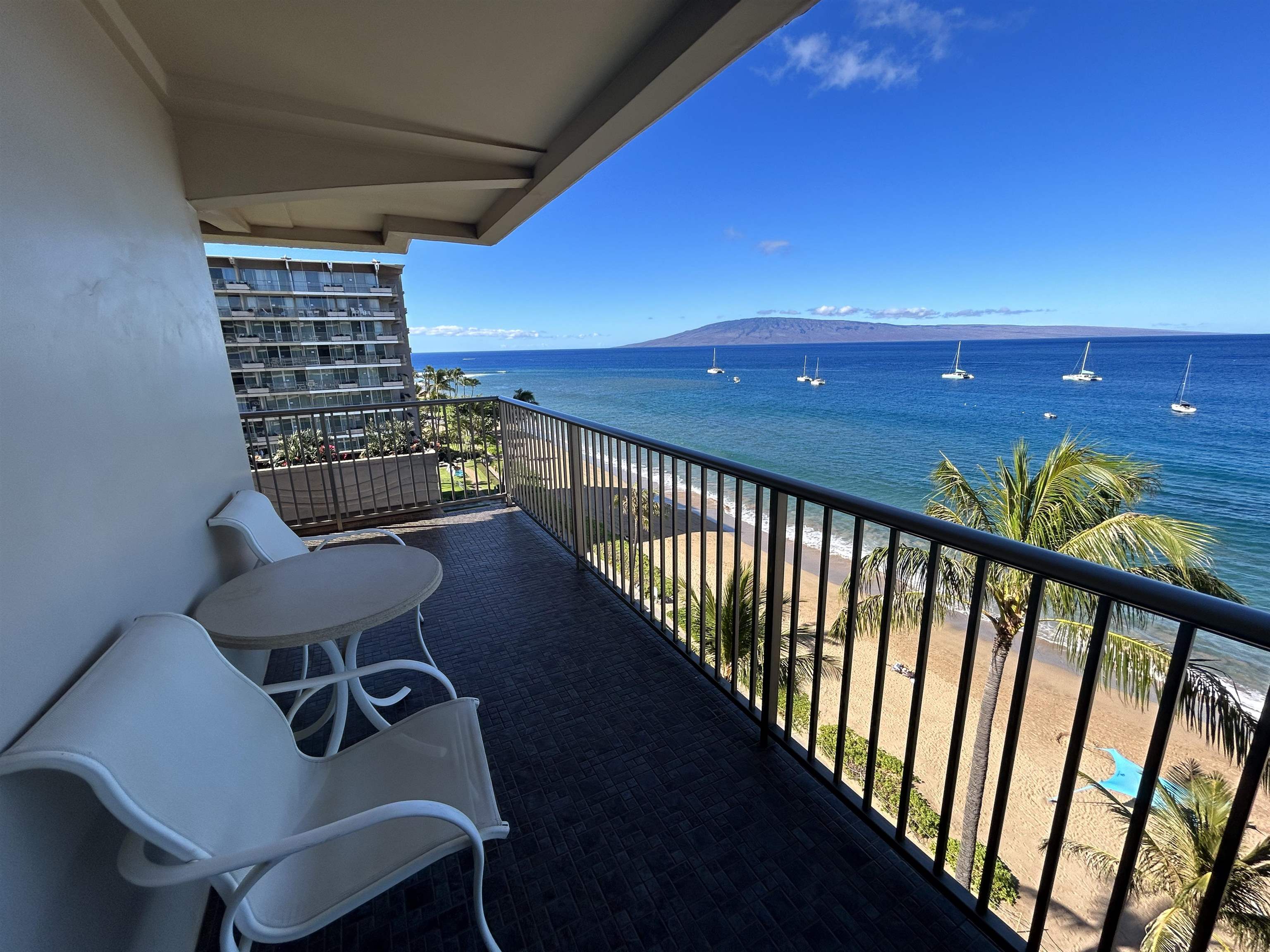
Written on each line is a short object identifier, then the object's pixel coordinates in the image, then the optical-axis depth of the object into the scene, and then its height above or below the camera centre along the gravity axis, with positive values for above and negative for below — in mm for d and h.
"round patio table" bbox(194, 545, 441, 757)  1668 -859
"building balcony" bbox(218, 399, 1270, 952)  1382 -1554
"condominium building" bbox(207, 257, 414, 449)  33031 +1520
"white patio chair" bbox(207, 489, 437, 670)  2275 -798
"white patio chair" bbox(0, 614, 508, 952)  935 -964
